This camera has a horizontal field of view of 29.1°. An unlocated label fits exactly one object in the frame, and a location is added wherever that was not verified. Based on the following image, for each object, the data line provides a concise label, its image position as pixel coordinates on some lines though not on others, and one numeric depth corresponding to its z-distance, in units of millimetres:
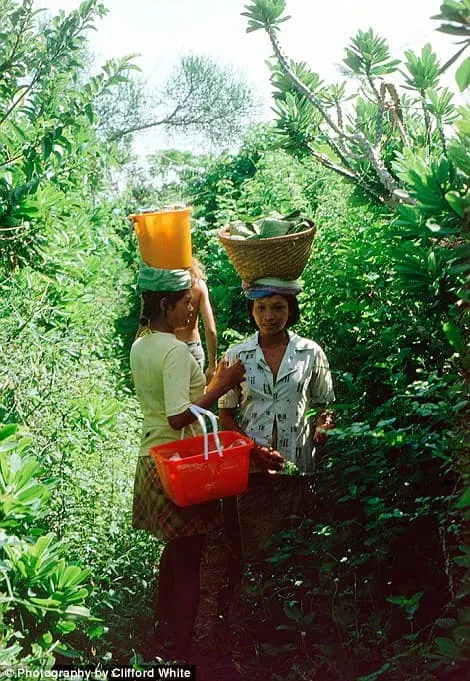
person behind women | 5062
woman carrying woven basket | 3805
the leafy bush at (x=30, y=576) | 2549
